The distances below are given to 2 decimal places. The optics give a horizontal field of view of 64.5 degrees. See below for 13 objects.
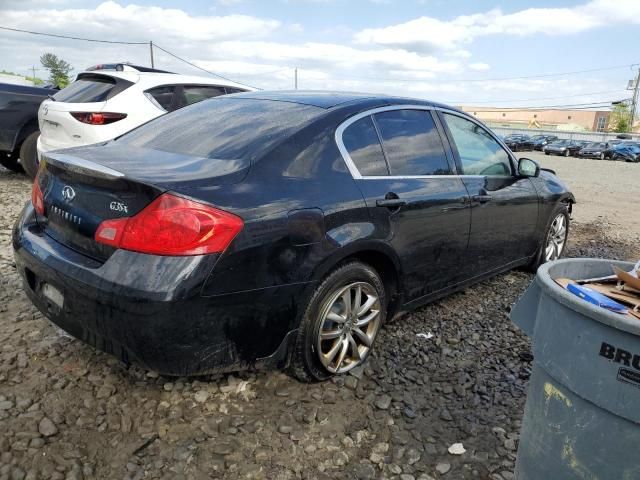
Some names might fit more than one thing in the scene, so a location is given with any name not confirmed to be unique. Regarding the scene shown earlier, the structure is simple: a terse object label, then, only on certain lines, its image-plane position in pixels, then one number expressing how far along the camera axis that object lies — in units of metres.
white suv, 5.88
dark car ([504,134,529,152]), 39.28
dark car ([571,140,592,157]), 36.00
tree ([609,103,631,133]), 71.15
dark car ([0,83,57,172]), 7.29
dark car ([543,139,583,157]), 36.58
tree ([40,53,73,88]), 85.62
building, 86.69
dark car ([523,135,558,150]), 40.41
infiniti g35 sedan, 2.12
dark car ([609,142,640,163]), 32.59
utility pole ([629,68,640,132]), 65.19
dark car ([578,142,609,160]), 34.53
